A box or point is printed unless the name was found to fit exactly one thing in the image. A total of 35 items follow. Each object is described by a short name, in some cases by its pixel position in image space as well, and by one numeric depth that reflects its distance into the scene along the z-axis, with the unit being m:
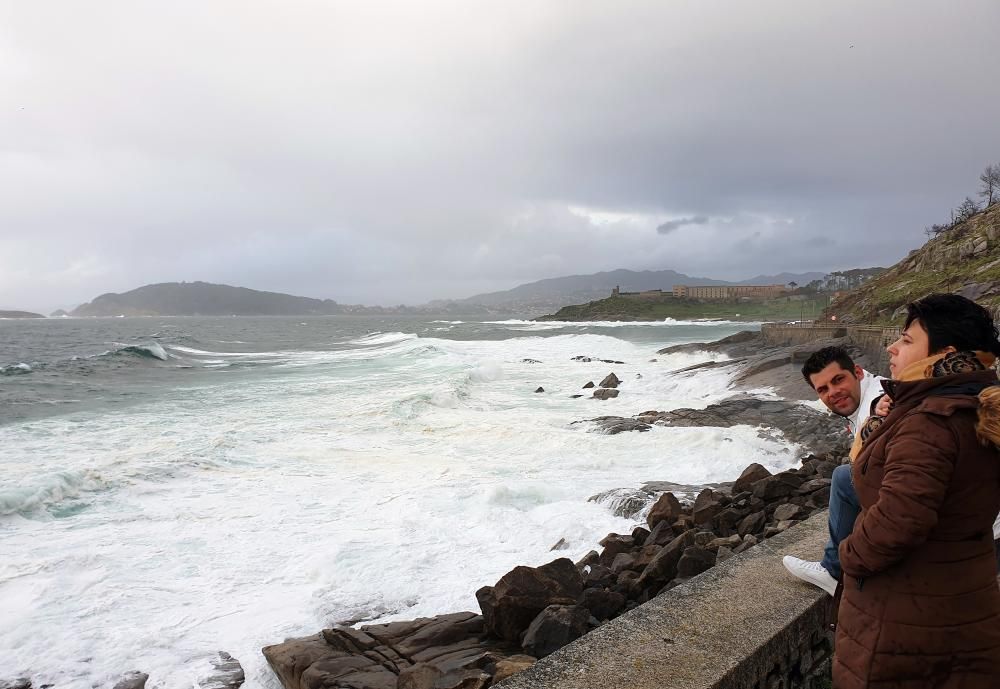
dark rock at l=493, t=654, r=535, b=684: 3.52
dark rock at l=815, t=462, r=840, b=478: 7.72
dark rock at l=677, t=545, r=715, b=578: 4.46
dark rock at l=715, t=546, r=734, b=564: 4.91
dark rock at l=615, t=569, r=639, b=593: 4.75
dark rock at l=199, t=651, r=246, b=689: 4.65
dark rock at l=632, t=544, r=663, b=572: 5.26
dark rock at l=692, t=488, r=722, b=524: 6.26
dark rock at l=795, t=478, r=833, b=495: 6.35
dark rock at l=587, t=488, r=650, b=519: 7.92
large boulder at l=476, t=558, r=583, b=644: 4.30
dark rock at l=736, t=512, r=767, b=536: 5.75
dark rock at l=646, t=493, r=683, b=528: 6.98
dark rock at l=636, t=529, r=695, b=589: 4.64
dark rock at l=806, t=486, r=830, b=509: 5.87
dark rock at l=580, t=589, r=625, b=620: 4.31
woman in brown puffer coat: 1.81
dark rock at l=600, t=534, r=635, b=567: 5.97
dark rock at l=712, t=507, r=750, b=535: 5.97
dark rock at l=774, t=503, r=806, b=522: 5.59
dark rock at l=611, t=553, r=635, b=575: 5.39
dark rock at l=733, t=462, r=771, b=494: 7.59
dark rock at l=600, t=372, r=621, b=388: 21.28
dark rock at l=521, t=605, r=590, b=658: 3.85
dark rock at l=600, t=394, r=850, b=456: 11.80
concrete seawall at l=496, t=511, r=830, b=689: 2.70
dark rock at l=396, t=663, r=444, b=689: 3.79
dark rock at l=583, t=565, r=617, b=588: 5.01
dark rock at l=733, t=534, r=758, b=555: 5.02
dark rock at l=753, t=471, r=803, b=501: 6.55
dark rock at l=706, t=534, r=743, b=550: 5.25
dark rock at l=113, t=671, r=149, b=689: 4.65
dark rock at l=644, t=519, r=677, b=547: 6.19
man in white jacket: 3.23
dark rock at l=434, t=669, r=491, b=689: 3.39
